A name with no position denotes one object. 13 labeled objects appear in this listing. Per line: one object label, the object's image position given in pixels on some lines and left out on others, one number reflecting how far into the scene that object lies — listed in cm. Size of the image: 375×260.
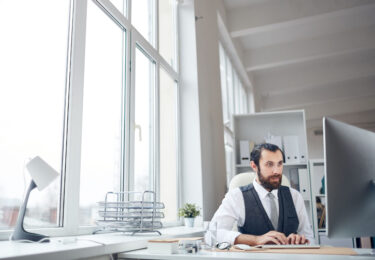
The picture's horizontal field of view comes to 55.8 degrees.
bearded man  197
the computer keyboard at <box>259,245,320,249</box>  149
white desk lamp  135
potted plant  296
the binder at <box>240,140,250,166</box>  411
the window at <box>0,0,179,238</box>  158
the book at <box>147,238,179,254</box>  141
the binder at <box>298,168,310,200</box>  387
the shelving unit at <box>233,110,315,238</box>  403
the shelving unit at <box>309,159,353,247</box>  359
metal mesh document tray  184
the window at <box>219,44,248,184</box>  496
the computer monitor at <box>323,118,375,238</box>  110
